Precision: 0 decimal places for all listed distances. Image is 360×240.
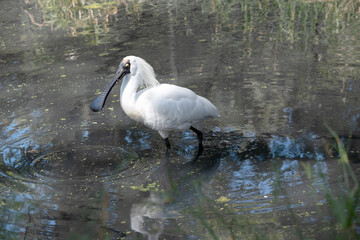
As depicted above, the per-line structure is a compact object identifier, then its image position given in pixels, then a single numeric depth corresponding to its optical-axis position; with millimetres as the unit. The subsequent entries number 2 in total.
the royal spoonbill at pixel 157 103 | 10125
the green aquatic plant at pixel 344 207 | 4094
